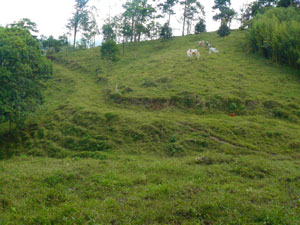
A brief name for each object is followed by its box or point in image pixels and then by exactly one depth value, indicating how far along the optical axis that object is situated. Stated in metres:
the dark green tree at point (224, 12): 37.00
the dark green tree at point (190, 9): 44.62
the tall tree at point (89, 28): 47.05
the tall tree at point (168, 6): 43.97
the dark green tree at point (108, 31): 38.62
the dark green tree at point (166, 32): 38.19
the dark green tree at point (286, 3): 31.29
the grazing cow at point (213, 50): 27.09
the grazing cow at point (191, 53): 25.25
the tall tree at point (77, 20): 45.88
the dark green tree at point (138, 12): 31.25
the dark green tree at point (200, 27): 40.47
